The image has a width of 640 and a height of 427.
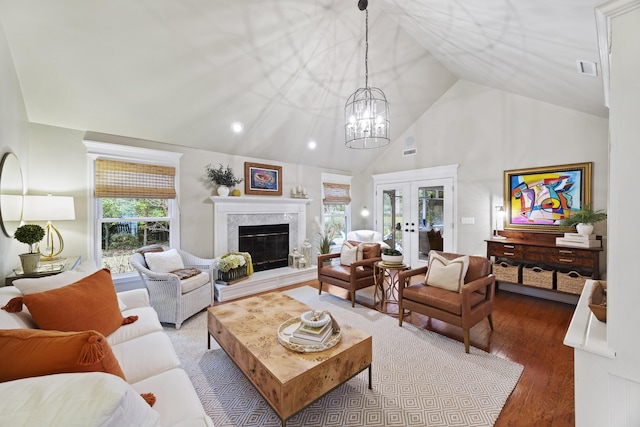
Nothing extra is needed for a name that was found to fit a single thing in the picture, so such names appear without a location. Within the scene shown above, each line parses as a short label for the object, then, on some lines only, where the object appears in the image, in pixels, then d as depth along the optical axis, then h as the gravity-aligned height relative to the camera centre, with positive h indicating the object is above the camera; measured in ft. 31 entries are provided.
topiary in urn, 7.86 -0.83
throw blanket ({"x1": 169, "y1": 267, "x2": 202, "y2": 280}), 10.79 -2.57
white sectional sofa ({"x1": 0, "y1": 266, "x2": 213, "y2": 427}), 2.25 -2.05
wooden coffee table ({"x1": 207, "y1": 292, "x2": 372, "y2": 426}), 5.16 -3.21
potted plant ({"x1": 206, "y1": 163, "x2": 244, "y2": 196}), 14.40 +1.83
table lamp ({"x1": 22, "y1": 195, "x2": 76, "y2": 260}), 8.67 +0.11
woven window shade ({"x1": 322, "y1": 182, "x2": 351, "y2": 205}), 19.94 +1.30
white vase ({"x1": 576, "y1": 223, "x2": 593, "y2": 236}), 11.28 -0.84
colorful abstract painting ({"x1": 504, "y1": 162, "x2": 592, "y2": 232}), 12.32 +0.74
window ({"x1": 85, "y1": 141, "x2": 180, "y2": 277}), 11.35 +0.45
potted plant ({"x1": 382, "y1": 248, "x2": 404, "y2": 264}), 11.63 -2.05
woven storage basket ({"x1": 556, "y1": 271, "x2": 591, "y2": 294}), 11.32 -3.14
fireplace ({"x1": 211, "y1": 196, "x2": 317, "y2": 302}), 14.11 -1.01
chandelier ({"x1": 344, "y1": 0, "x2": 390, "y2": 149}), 10.42 +3.61
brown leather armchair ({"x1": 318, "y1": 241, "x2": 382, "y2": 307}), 12.09 -2.97
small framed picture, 15.94 +1.99
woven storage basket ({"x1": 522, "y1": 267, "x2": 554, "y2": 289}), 12.10 -3.16
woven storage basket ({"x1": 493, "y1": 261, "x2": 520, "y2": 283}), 13.03 -3.11
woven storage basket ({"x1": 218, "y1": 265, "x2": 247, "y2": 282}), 13.37 -3.23
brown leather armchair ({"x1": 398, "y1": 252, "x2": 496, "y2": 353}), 8.31 -2.99
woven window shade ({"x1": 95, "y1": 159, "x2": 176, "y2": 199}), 11.33 +1.45
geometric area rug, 5.82 -4.50
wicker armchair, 10.00 -3.18
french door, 17.20 -0.36
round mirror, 7.52 +0.59
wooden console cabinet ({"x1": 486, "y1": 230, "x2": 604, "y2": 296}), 11.14 -2.01
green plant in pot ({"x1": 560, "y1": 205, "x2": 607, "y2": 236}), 11.27 -0.42
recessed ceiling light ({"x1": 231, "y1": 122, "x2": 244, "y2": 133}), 13.41 +4.33
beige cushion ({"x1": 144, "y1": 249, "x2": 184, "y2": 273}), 10.97 -2.10
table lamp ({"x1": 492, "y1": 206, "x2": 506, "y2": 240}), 14.53 -0.51
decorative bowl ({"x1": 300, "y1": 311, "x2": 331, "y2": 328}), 6.33 -2.68
